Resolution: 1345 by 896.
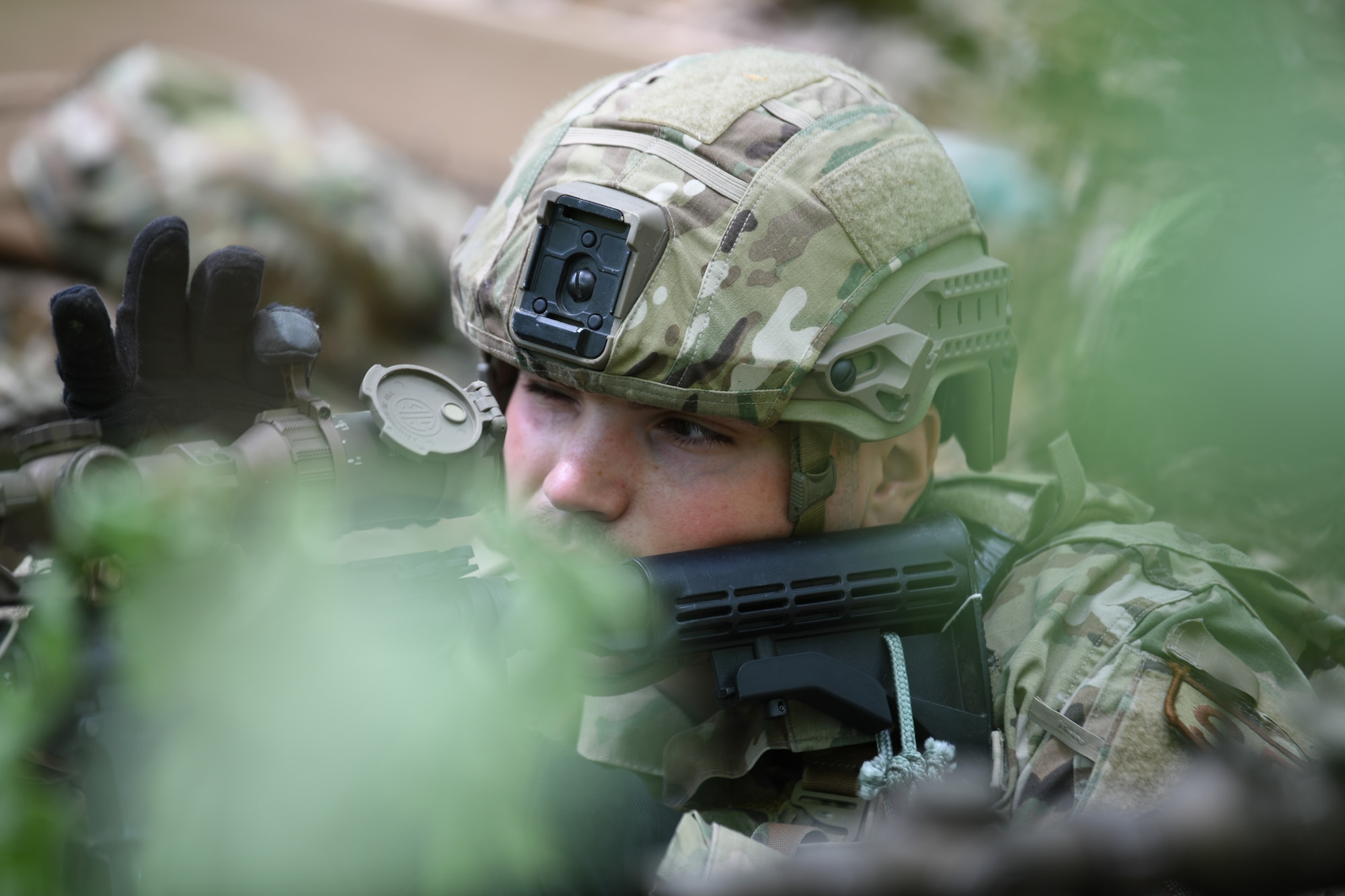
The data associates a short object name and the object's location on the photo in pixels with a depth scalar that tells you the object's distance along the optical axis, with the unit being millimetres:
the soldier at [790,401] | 2847
